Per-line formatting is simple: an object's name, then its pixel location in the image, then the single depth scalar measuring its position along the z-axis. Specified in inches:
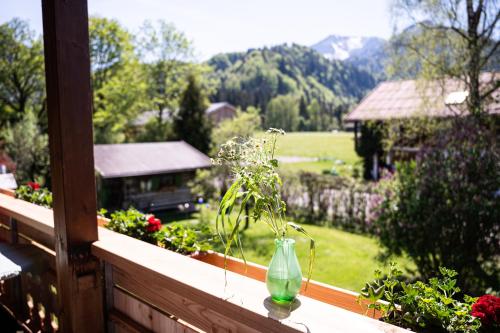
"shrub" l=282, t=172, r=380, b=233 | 480.7
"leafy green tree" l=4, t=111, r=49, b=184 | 562.7
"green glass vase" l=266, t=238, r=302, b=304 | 50.1
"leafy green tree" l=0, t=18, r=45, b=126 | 746.2
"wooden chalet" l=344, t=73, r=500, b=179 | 388.3
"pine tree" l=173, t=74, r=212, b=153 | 914.1
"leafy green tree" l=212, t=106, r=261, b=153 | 727.1
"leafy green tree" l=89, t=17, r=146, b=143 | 869.8
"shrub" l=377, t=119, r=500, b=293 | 230.7
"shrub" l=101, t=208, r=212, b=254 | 97.4
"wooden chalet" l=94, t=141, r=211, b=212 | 625.4
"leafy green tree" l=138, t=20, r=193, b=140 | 1051.9
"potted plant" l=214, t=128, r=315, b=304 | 50.4
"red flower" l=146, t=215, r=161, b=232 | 103.5
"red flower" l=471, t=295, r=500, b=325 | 51.9
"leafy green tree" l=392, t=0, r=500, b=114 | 343.9
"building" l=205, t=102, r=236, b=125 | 1718.8
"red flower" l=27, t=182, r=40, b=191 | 151.6
